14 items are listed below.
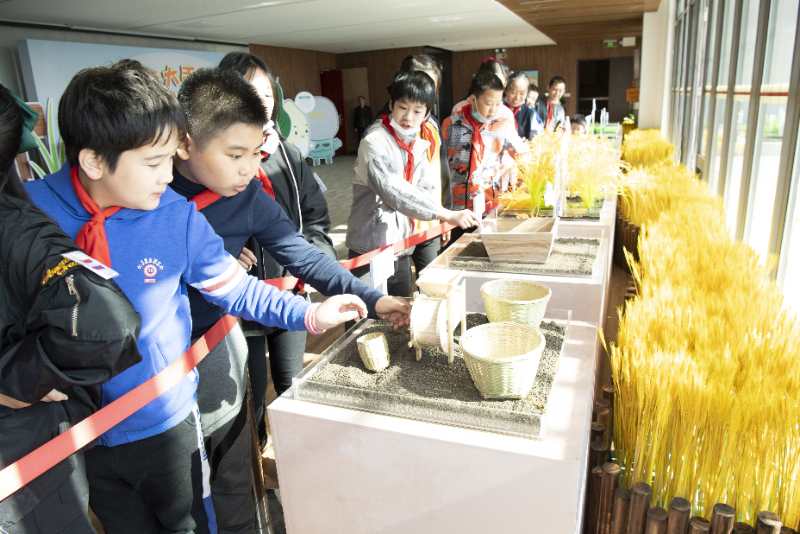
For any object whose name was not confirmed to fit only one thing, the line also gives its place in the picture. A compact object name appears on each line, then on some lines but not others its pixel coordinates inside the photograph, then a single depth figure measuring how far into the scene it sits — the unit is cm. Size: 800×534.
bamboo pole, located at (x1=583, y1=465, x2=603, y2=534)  116
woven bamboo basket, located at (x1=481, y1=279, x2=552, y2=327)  115
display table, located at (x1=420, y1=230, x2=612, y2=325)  159
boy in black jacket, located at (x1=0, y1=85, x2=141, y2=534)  87
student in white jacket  223
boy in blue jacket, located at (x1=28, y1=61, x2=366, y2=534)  99
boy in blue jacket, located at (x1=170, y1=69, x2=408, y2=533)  122
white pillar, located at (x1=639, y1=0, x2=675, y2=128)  887
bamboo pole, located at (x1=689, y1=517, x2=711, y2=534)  102
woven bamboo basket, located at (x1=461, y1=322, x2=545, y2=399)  91
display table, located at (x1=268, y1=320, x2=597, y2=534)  88
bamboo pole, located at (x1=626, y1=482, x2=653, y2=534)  107
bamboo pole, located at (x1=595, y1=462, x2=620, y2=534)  113
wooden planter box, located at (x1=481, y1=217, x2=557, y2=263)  171
